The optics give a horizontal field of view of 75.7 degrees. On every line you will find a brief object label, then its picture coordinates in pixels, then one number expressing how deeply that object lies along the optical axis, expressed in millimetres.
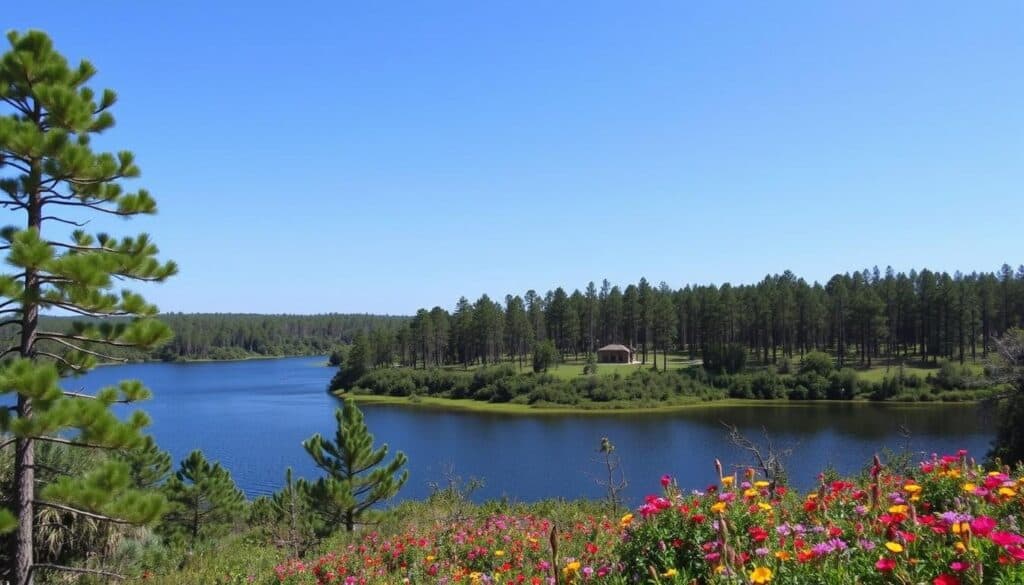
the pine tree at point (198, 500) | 18109
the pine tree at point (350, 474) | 16562
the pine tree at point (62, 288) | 6715
